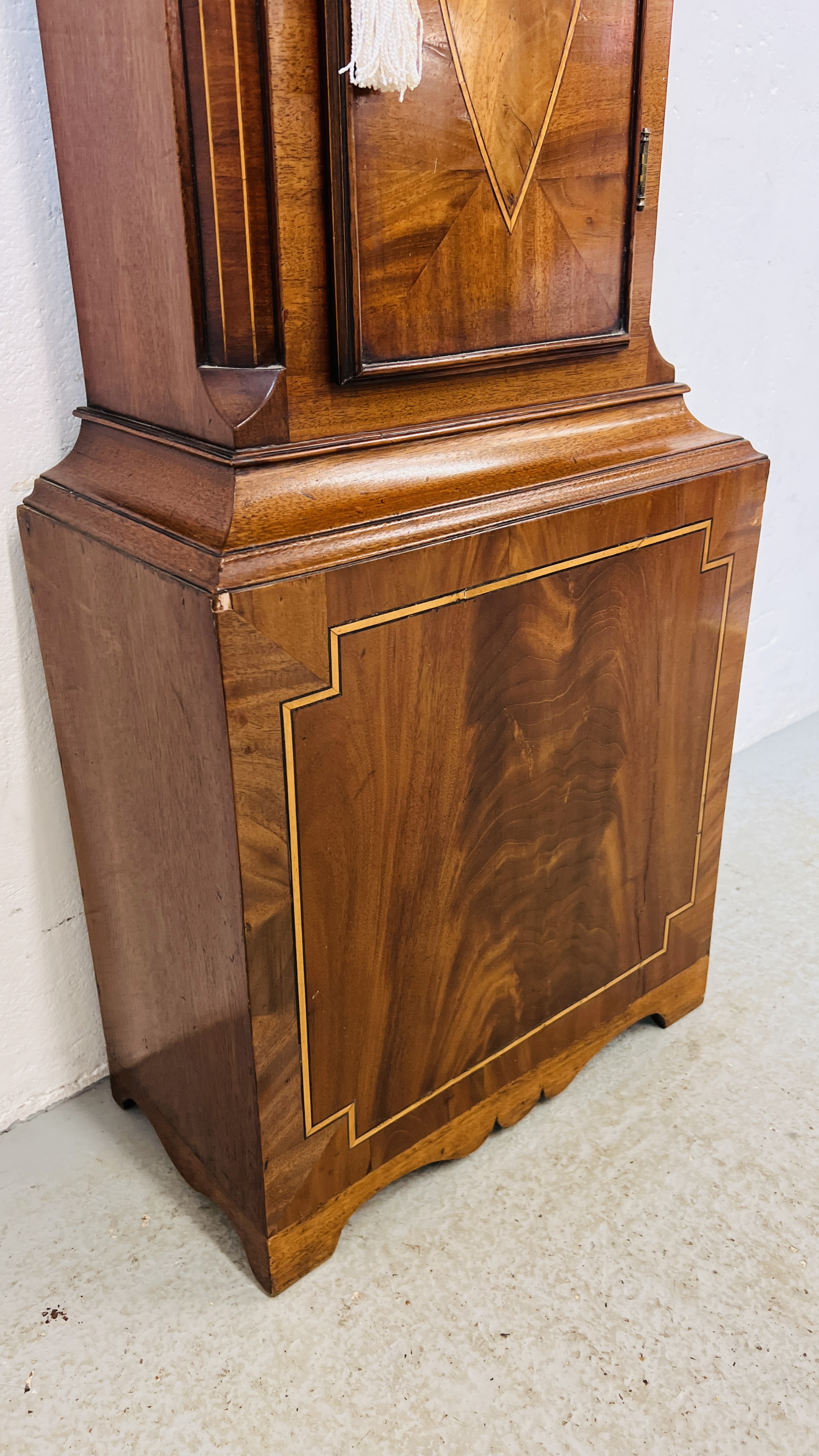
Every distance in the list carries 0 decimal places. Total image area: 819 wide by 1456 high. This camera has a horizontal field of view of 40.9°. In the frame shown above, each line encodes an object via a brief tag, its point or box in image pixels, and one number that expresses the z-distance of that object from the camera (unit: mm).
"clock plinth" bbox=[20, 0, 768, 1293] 945
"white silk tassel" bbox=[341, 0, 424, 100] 910
